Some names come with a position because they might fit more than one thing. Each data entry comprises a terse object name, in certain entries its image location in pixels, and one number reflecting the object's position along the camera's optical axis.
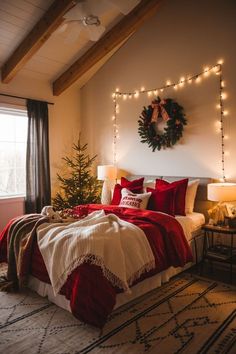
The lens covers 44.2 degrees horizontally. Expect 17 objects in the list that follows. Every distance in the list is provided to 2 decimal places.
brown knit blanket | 2.81
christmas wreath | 4.15
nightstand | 3.16
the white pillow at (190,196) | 3.79
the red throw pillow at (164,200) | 3.56
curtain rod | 4.54
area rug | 2.07
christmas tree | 5.05
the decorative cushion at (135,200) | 3.66
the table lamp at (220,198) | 3.27
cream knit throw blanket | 2.34
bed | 2.20
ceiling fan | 3.04
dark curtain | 4.83
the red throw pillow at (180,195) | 3.64
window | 4.73
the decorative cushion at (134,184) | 4.15
